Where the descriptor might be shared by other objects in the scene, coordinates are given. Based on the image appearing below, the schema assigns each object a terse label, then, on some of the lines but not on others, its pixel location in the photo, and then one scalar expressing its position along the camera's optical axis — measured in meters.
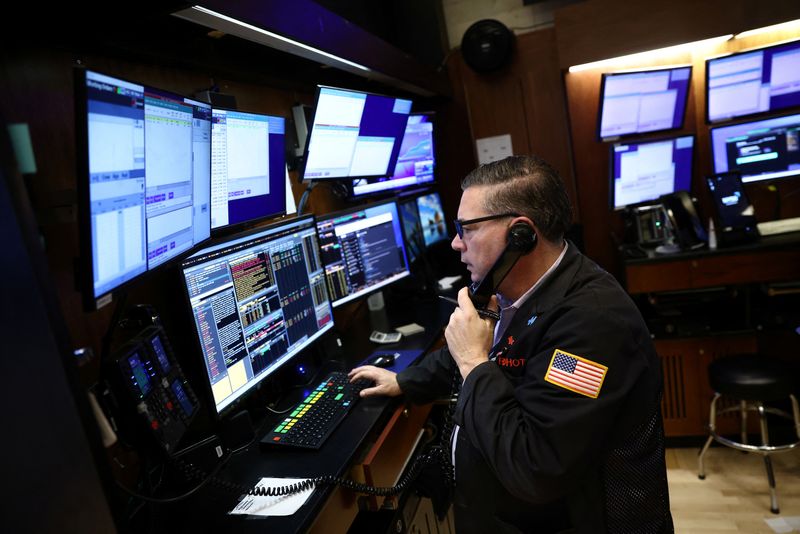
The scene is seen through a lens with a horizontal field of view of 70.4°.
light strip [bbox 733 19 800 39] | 3.46
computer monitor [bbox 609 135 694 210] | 3.56
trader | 1.17
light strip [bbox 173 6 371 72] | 1.42
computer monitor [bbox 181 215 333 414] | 1.43
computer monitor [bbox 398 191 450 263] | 2.98
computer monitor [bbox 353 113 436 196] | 3.14
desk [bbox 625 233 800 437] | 2.90
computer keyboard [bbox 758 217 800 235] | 3.06
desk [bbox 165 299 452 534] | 1.17
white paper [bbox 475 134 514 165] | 4.14
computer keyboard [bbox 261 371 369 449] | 1.46
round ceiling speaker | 3.92
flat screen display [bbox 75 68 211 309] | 0.94
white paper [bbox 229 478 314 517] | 1.18
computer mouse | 1.93
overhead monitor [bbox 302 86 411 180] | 2.16
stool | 2.50
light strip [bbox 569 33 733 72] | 3.66
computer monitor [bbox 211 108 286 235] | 1.64
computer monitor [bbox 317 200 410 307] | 2.25
